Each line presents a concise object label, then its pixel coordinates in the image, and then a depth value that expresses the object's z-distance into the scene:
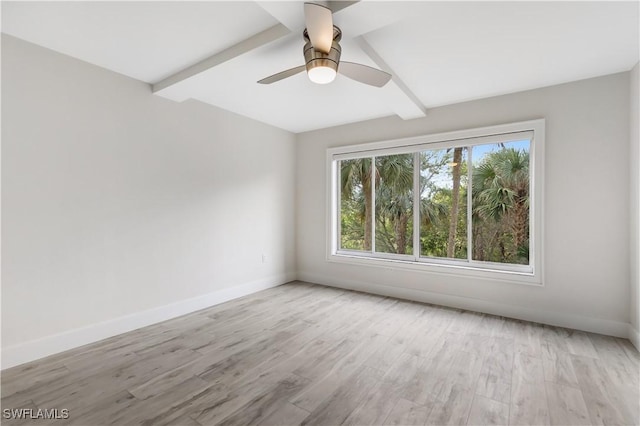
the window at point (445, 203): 3.29
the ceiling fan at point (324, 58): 1.55
